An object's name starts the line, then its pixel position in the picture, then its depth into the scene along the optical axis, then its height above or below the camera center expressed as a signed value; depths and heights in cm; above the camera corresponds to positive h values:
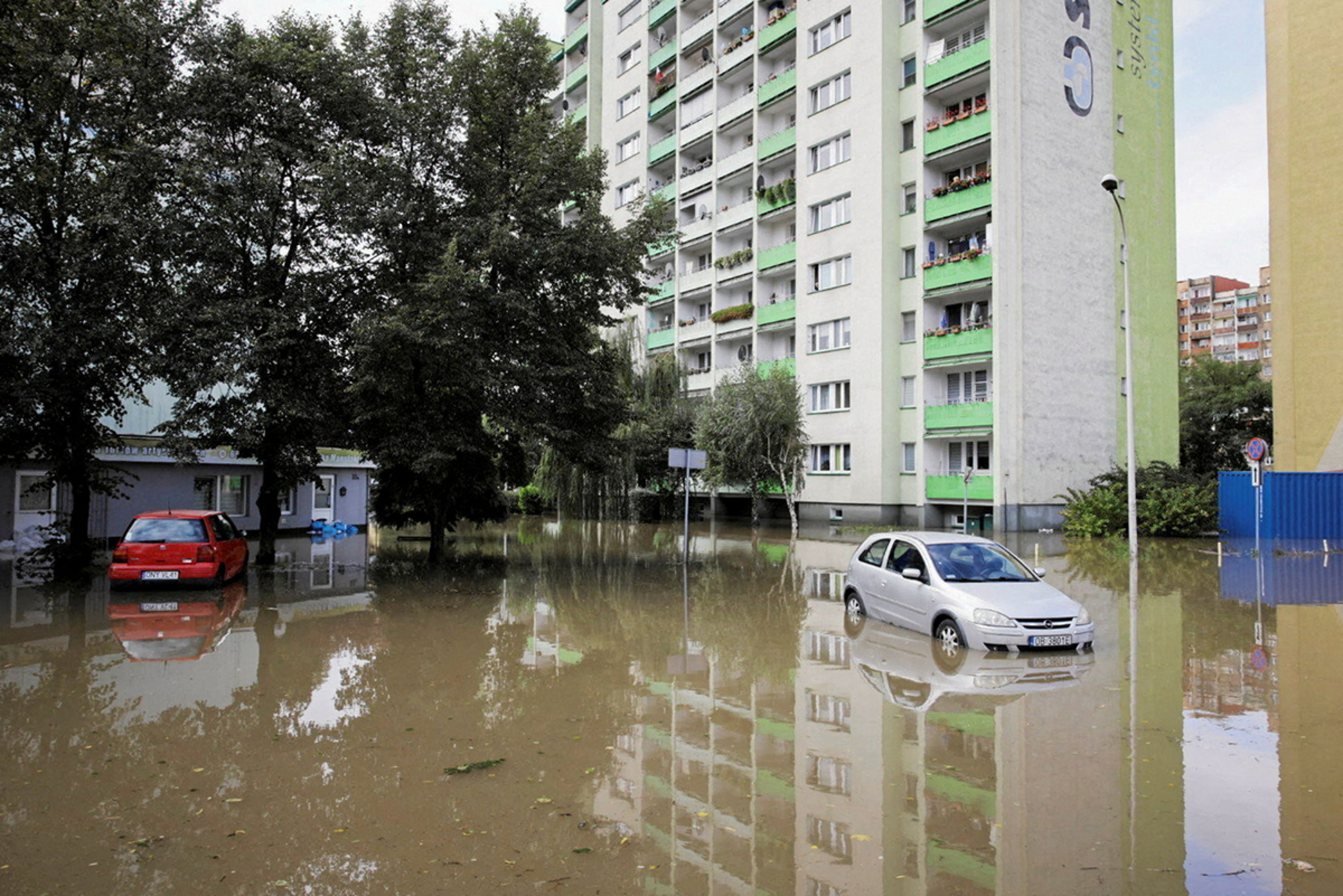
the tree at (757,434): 3678 +157
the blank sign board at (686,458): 2123 +33
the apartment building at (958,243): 3472 +975
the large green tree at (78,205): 1820 +555
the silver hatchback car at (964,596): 1092 -160
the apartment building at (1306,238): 3075 +819
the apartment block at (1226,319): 12850 +2272
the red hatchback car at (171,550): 1706 -153
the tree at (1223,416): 5688 +366
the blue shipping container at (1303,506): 2869 -104
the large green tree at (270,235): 1827 +510
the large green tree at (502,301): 1827 +364
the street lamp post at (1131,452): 2241 +55
